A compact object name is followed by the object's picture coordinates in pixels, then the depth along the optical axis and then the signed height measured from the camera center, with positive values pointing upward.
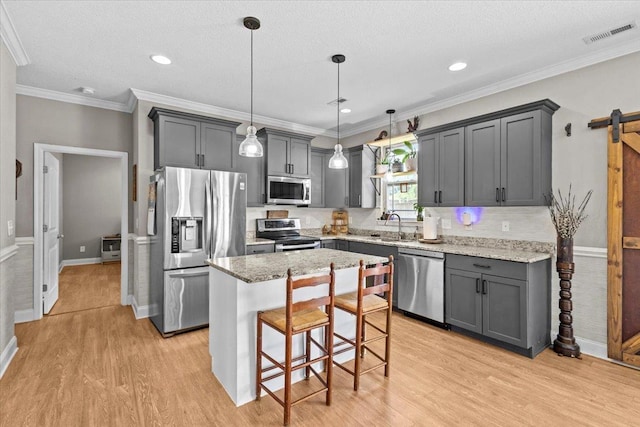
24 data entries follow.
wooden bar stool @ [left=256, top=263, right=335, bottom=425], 1.98 -0.72
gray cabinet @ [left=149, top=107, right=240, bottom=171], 3.82 +0.90
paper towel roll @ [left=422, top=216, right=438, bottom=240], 4.12 -0.20
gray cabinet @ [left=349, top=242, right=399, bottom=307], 4.12 -0.51
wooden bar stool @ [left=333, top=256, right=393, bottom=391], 2.31 -0.70
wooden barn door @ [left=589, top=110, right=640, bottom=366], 2.72 -0.22
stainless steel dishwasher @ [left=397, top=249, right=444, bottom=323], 3.62 -0.83
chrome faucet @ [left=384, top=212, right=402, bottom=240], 4.52 -0.14
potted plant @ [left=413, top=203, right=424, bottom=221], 4.44 +0.00
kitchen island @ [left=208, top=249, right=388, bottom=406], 2.21 -0.66
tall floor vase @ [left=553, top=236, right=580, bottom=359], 2.94 -0.82
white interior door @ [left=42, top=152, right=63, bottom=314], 4.05 -0.26
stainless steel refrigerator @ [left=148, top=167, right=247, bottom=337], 3.48 -0.28
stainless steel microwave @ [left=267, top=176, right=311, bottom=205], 4.78 +0.34
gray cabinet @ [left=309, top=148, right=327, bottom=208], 5.46 +0.63
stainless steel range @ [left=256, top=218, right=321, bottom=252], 4.53 -0.34
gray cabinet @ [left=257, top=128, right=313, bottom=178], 4.76 +0.92
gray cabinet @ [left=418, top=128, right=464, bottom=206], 3.72 +0.53
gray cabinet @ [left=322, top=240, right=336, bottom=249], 5.03 -0.49
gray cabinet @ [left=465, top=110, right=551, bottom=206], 3.10 +0.53
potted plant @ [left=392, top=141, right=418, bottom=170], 4.54 +0.85
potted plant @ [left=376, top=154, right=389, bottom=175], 4.87 +0.70
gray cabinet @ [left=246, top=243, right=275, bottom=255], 4.26 -0.48
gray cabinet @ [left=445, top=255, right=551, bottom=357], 2.94 -0.86
